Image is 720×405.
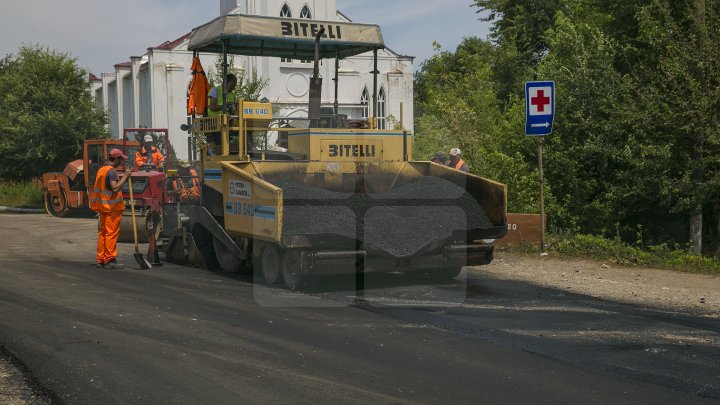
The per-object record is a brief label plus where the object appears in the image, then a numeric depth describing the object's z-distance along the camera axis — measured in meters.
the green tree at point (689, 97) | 16.06
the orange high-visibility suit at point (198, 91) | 11.95
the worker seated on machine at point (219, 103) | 11.45
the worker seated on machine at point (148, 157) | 21.53
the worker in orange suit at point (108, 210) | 12.39
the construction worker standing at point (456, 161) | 14.09
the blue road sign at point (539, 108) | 13.32
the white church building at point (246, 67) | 39.12
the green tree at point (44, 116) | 32.69
